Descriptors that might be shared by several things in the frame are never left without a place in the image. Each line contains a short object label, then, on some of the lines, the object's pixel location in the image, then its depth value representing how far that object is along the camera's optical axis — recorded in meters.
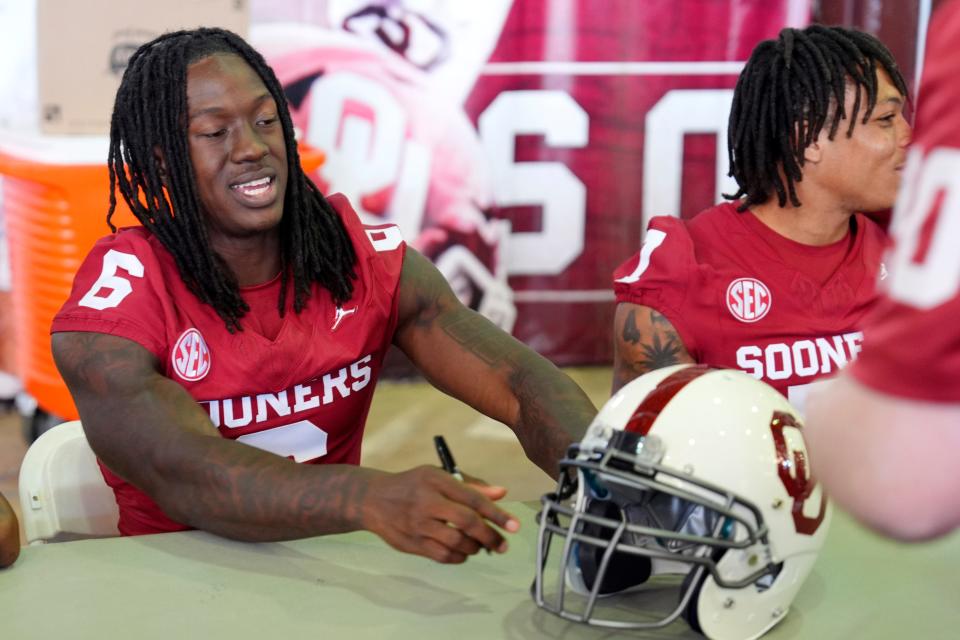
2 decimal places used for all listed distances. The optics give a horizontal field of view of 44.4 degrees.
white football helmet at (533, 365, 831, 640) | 1.23
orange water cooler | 3.08
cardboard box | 3.24
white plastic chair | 1.73
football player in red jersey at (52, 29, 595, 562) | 1.60
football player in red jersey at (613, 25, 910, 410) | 2.01
